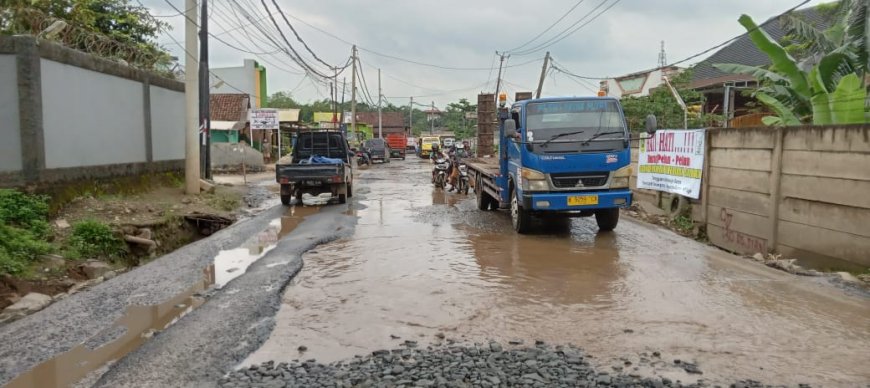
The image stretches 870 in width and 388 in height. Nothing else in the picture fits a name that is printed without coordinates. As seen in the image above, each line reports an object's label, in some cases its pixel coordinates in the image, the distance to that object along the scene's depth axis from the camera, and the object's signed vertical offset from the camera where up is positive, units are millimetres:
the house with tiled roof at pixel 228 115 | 34688 +1421
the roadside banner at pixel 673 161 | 10430 -303
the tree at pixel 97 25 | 11367 +3230
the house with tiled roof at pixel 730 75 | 22969 +3250
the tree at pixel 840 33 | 9234 +2018
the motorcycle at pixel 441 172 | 19953 -1015
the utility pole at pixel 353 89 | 44356 +3803
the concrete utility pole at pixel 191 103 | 13945 +791
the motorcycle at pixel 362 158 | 38406 -1165
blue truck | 9195 -195
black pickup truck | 14961 -963
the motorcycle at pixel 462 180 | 18425 -1183
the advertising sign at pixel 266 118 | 25078 +859
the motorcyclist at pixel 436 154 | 22388 -470
